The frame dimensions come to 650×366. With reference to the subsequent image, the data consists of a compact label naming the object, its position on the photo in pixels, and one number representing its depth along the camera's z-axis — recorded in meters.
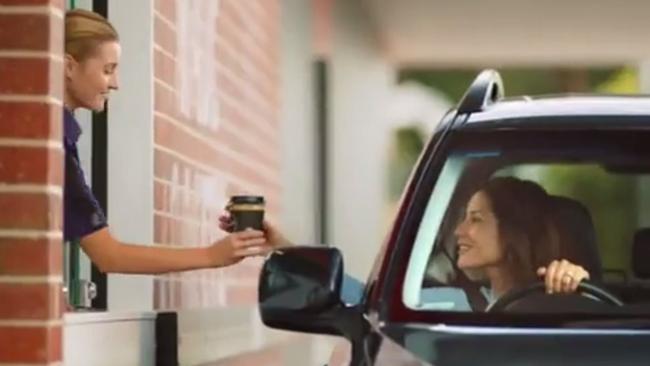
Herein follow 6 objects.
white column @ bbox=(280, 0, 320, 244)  17.72
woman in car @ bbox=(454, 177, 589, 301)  6.33
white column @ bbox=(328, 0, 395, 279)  24.27
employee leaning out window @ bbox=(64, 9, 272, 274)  8.08
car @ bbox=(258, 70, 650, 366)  5.48
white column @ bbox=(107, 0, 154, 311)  9.81
